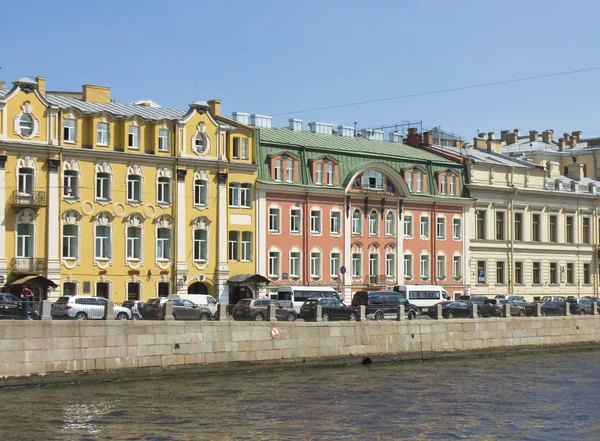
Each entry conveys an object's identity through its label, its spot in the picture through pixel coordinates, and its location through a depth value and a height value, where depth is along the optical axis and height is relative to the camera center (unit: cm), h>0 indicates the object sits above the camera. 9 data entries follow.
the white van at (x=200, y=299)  5256 +16
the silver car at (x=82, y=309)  3803 -20
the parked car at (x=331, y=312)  4578 -40
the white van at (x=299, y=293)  5684 +43
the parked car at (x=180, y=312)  4044 -31
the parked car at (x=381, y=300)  5625 +8
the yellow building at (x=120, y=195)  5350 +512
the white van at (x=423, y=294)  6166 +38
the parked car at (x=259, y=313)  4359 -39
